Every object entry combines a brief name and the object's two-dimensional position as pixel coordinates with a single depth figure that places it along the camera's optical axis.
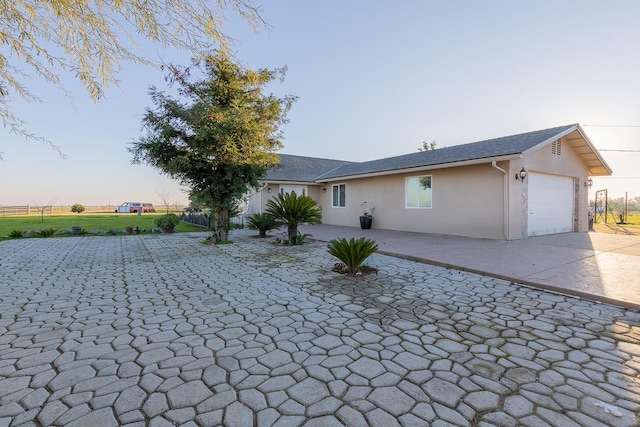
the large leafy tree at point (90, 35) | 2.60
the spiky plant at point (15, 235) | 11.70
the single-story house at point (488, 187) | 9.82
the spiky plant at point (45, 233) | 12.14
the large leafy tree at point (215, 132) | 9.06
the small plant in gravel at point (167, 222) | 14.02
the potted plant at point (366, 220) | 14.18
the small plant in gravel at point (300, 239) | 9.85
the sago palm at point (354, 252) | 5.75
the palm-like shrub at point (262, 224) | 11.25
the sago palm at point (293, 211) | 9.54
